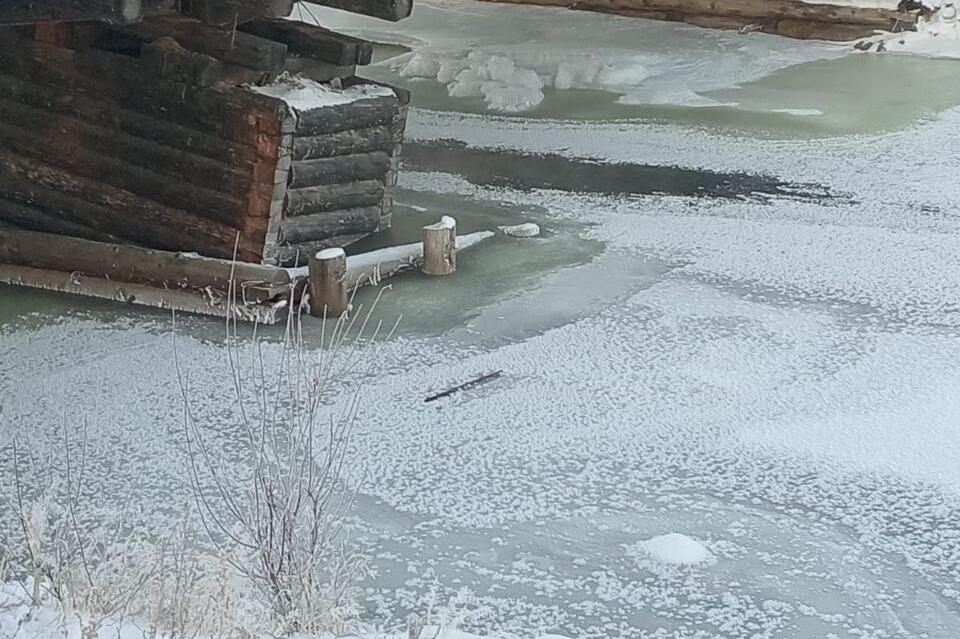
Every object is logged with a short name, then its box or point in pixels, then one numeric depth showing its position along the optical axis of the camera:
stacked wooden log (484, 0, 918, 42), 30.05
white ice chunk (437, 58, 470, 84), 28.57
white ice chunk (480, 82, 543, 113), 25.70
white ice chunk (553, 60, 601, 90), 27.25
